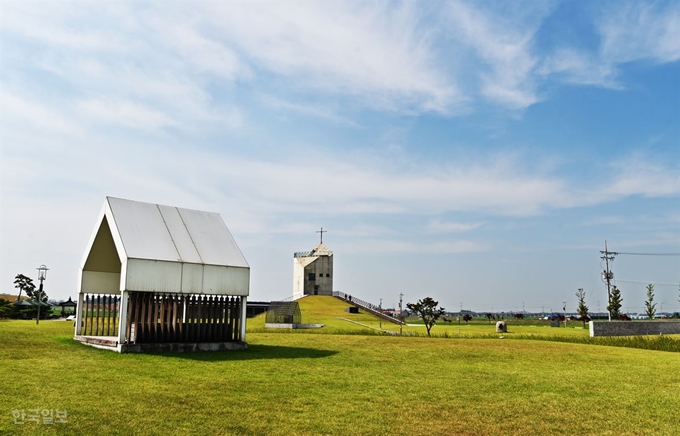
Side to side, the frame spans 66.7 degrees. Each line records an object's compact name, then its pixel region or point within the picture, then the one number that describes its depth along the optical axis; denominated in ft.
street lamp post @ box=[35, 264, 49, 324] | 115.85
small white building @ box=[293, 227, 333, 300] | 287.07
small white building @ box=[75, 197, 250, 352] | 56.54
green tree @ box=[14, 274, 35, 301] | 269.89
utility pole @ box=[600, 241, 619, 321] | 208.03
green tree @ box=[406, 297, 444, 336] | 127.95
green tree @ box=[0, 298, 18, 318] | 146.10
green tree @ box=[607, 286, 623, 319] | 215.31
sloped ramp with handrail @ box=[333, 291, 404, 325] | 236.38
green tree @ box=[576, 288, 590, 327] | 241.16
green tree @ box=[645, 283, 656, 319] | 231.22
